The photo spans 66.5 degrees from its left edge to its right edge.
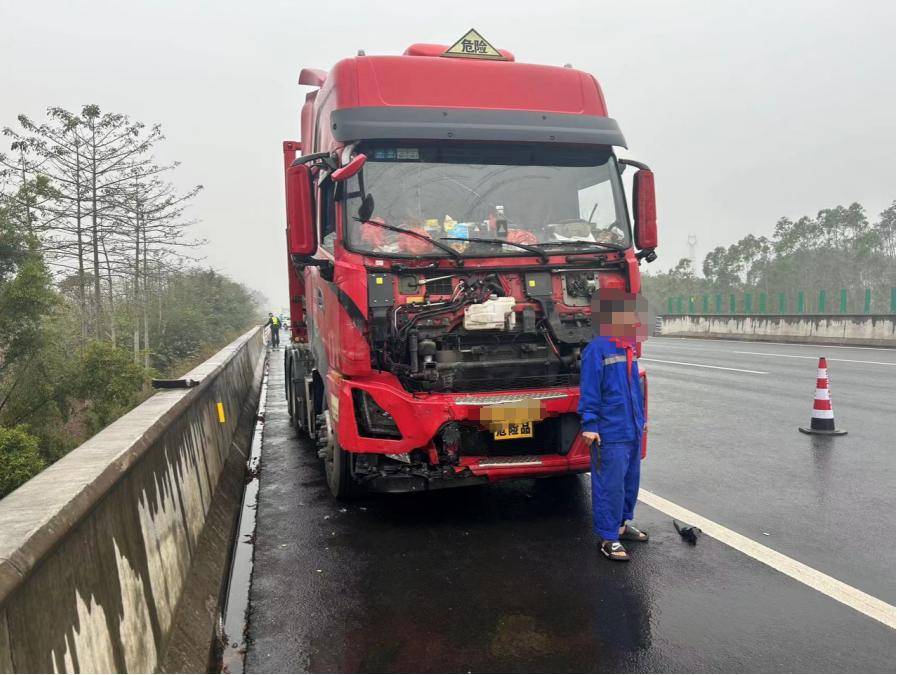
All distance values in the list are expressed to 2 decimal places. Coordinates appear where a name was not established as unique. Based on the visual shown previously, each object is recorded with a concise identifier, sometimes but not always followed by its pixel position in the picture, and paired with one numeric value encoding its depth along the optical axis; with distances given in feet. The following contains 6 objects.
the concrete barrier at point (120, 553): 6.16
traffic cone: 26.30
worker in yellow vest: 99.45
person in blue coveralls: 14.58
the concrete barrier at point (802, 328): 67.82
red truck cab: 15.94
